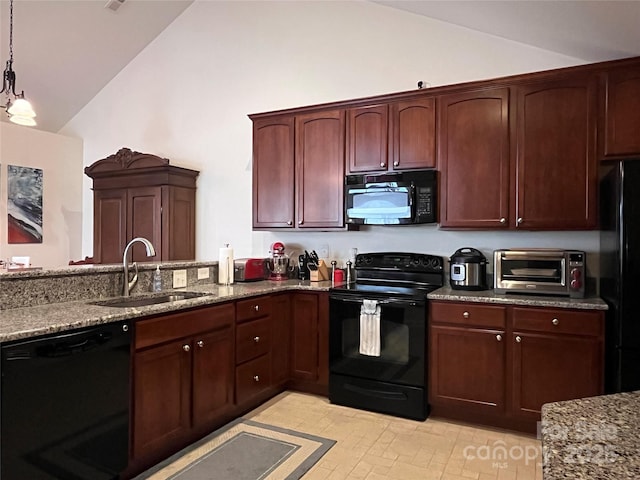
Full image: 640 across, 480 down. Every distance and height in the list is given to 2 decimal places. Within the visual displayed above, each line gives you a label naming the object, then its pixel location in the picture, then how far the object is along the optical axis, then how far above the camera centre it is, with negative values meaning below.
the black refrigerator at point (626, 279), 2.44 -0.26
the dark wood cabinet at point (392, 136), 3.37 +0.81
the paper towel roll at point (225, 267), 3.58 -0.26
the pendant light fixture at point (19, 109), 3.25 +0.96
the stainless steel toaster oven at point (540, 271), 2.88 -0.25
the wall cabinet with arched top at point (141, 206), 4.64 +0.34
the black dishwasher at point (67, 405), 1.71 -0.74
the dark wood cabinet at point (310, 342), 3.47 -0.87
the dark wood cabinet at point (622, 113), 2.76 +0.79
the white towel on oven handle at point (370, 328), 3.18 -0.69
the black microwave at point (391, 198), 3.34 +0.30
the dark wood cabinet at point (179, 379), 2.28 -0.84
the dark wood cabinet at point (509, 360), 2.67 -0.82
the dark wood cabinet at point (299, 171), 3.74 +0.59
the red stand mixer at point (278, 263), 3.99 -0.26
